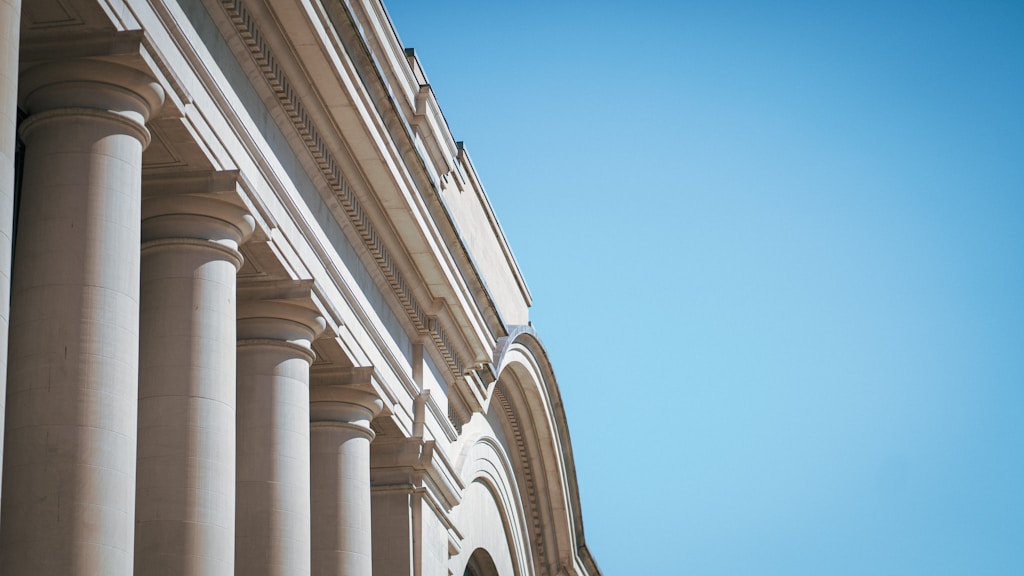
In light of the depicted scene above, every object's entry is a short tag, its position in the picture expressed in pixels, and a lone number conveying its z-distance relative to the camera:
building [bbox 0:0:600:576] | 20.55
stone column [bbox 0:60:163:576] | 19.75
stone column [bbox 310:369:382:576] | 33.16
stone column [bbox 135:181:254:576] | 23.80
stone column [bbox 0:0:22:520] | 16.83
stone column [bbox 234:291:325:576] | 28.42
